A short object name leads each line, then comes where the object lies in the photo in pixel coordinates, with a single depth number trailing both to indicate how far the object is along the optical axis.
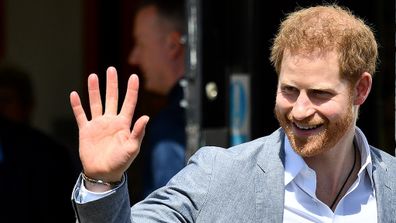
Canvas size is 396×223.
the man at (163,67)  8.78
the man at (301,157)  5.40
